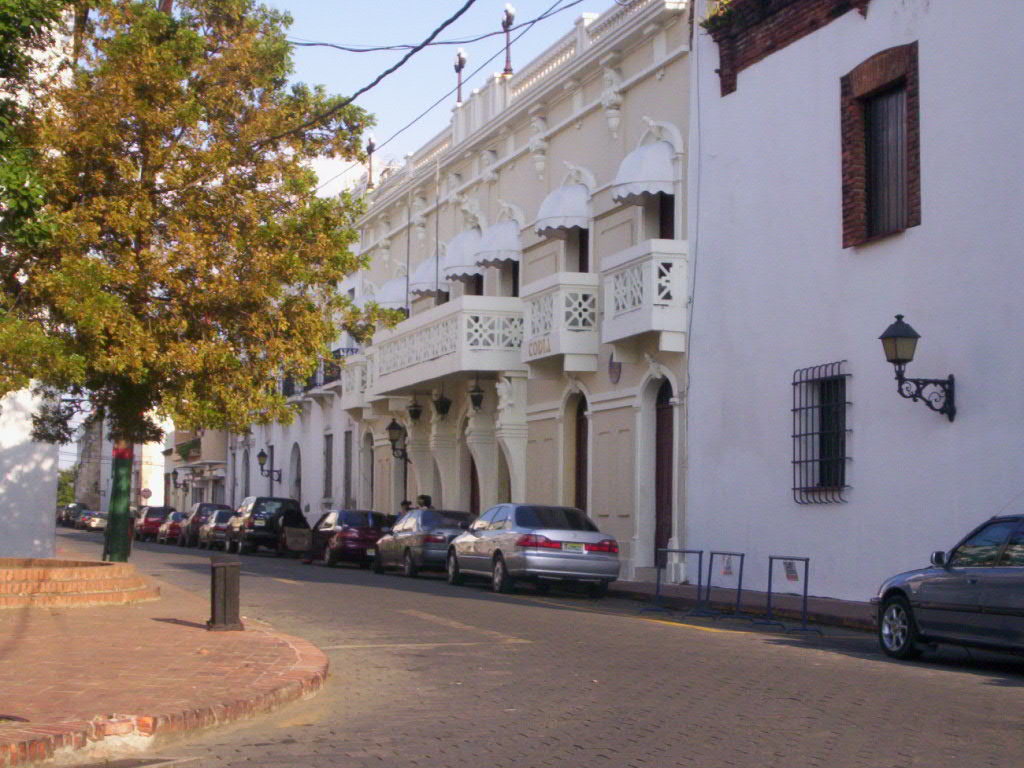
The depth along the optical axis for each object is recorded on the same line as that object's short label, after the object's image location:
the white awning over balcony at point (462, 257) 33.94
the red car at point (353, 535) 33.34
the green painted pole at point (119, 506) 20.88
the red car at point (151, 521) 56.84
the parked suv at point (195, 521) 48.16
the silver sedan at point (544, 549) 22.38
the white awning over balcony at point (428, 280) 36.66
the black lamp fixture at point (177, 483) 72.55
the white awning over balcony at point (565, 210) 29.00
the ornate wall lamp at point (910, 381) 18.19
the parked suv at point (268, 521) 41.19
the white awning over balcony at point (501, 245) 32.31
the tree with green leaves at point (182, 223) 17.53
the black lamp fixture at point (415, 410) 36.47
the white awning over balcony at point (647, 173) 25.83
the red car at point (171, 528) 51.84
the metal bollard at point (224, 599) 14.51
